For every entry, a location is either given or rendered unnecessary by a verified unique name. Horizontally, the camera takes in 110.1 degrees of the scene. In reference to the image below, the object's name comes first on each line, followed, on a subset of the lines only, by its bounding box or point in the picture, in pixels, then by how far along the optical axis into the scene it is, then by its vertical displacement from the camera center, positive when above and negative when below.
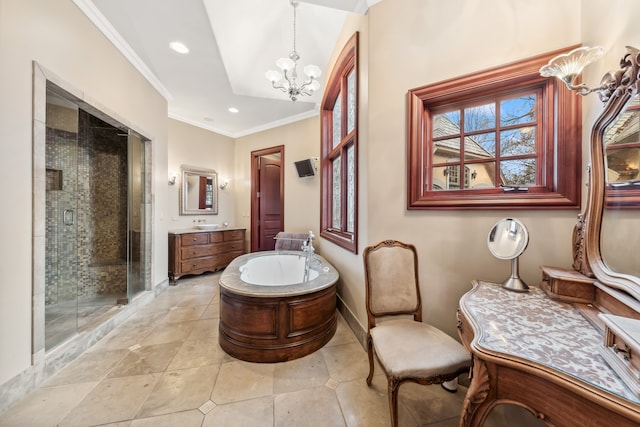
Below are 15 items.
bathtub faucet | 2.69 -0.53
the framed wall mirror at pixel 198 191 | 4.26 +0.45
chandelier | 2.25 +1.50
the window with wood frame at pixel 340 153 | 2.27 +0.82
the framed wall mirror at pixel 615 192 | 0.90 +0.10
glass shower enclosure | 2.29 -0.07
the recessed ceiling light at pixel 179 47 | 2.49 +1.88
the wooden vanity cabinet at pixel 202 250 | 3.72 -0.68
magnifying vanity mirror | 1.28 -0.17
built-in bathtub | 1.90 -0.93
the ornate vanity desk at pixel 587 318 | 0.62 -0.45
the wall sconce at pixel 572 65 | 1.08 +0.76
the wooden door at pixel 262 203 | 4.89 +0.23
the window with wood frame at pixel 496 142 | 1.36 +0.51
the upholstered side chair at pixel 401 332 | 1.17 -0.76
